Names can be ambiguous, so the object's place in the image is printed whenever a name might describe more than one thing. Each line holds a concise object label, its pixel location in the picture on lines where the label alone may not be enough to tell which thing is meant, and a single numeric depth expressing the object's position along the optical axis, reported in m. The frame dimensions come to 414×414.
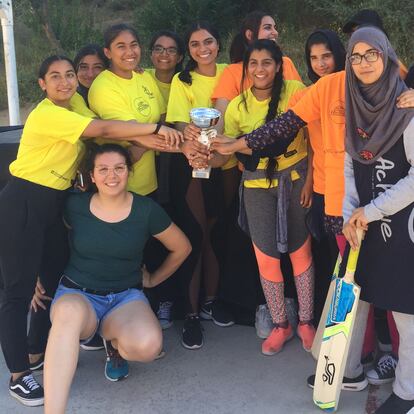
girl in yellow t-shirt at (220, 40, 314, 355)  3.32
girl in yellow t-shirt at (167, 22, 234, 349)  3.59
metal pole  6.06
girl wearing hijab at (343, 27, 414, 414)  2.54
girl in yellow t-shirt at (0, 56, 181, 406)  3.04
